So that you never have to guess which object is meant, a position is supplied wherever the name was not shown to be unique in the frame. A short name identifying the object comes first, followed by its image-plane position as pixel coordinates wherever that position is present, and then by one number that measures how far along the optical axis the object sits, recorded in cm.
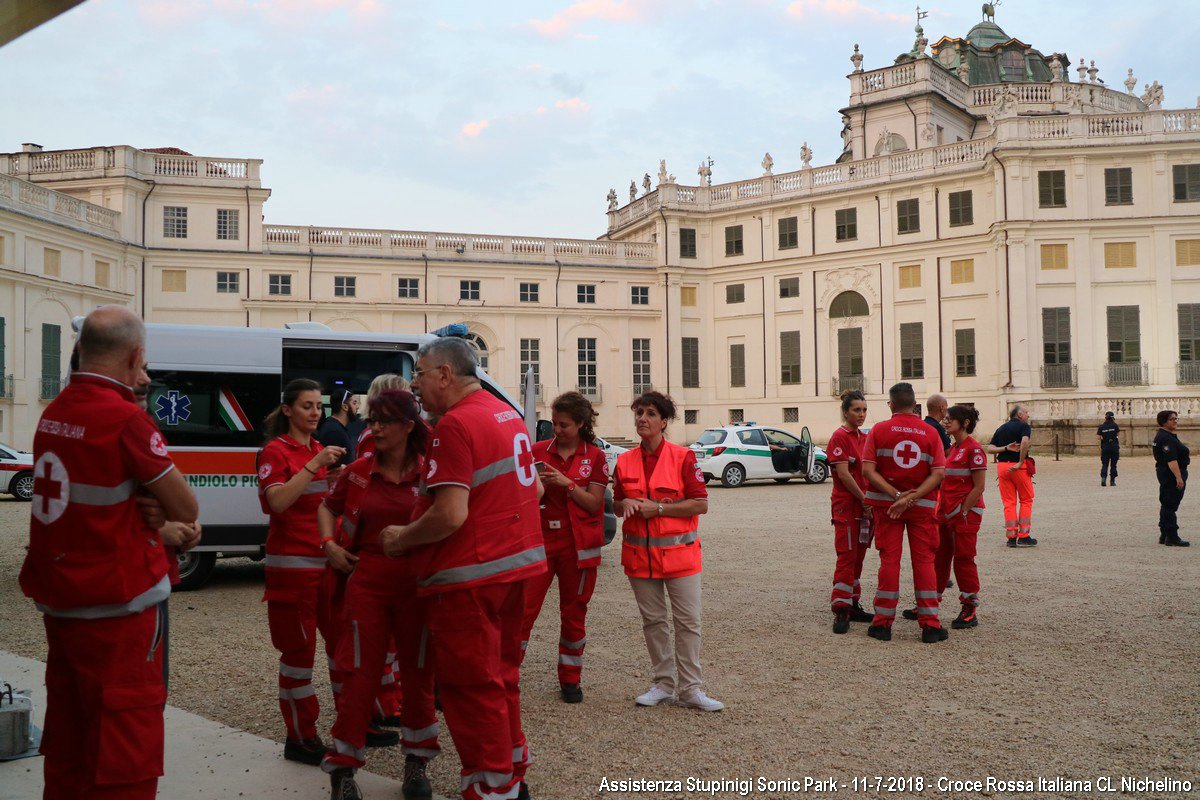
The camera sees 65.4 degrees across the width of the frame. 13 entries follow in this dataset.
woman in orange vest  543
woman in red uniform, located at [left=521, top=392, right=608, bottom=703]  570
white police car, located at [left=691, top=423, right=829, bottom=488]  2575
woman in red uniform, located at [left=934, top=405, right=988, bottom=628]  764
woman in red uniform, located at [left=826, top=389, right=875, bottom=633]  764
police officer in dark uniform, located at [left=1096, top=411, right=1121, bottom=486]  2203
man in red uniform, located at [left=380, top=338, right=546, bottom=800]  359
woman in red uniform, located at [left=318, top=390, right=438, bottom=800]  399
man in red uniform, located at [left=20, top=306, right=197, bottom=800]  298
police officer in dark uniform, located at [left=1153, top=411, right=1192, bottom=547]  1215
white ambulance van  949
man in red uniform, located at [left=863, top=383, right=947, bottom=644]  714
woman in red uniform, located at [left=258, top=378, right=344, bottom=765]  456
